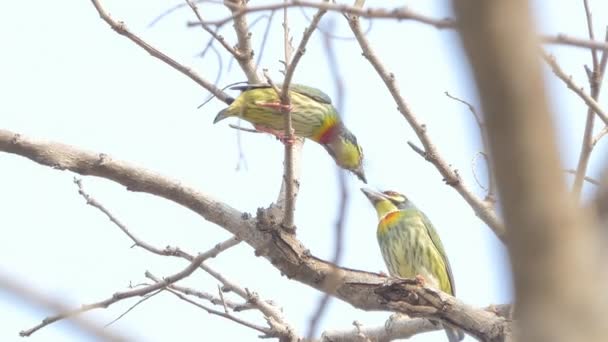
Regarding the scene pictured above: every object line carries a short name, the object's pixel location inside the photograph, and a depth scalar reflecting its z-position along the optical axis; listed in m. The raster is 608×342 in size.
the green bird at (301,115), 13.46
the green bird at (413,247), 14.39
